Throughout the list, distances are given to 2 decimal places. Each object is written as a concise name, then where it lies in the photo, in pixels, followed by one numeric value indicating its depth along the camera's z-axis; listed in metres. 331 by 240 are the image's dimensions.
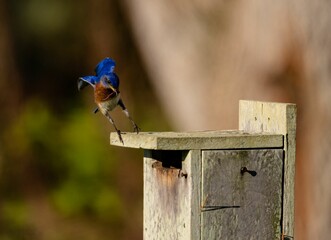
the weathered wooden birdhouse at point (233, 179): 5.85
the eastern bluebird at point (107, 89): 6.14
